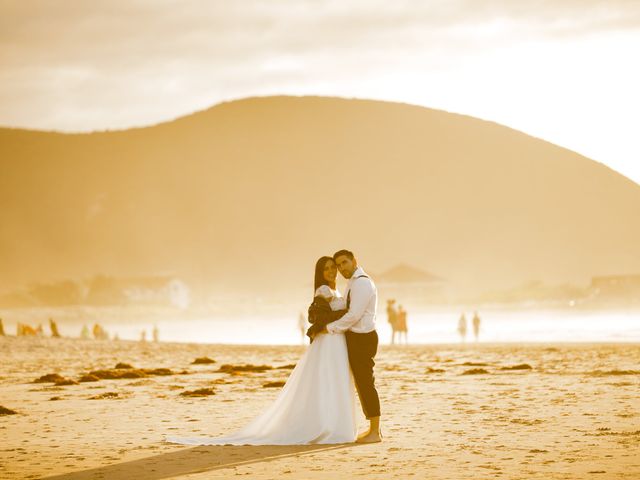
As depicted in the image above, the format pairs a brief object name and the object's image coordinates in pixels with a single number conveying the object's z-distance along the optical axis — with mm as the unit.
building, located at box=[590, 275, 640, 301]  136000
